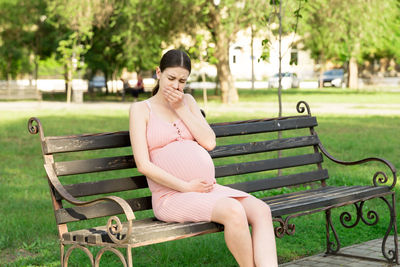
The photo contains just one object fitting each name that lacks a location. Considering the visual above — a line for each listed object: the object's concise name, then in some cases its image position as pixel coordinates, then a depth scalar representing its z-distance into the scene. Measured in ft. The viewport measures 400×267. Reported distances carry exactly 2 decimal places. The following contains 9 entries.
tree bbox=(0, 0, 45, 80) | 124.26
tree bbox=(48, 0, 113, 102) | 93.97
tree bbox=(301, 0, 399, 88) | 95.91
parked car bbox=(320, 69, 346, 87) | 194.29
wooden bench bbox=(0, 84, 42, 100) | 119.11
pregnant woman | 13.47
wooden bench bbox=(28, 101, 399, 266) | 13.13
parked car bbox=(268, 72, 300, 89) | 183.83
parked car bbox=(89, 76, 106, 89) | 183.21
